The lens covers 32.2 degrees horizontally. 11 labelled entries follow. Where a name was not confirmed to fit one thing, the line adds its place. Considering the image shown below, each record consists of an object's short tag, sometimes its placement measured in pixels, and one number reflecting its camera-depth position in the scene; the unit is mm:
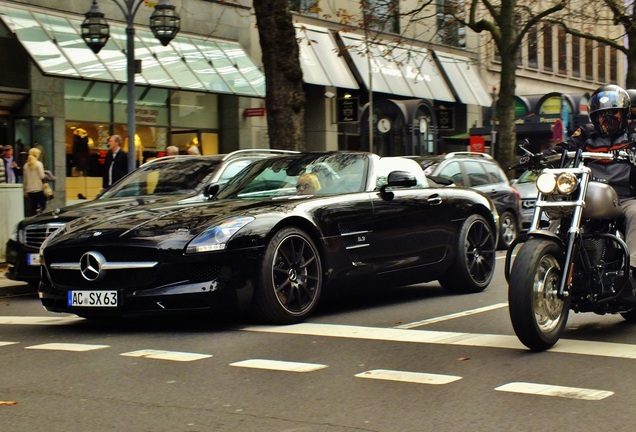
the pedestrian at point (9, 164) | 20594
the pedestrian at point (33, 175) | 19891
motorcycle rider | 7555
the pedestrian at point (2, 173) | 18750
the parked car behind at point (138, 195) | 11758
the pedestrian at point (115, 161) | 17250
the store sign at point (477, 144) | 31003
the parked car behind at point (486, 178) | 17984
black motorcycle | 6719
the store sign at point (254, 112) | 28969
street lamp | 18453
